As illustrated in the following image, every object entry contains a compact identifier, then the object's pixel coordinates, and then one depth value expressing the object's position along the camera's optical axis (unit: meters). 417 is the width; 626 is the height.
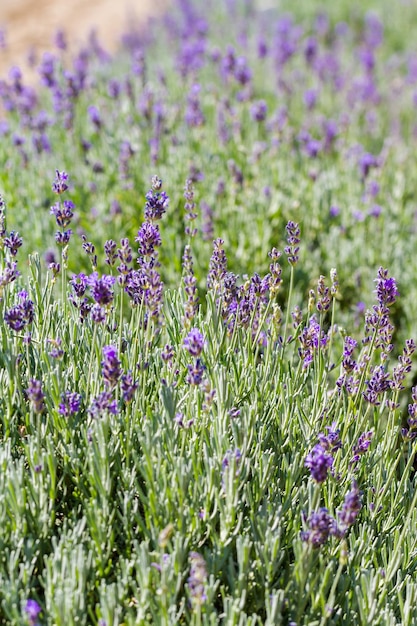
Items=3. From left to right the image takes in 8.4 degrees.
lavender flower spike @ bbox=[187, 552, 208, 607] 1.59
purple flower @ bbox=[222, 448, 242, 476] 1.67
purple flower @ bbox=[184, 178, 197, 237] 1.85
